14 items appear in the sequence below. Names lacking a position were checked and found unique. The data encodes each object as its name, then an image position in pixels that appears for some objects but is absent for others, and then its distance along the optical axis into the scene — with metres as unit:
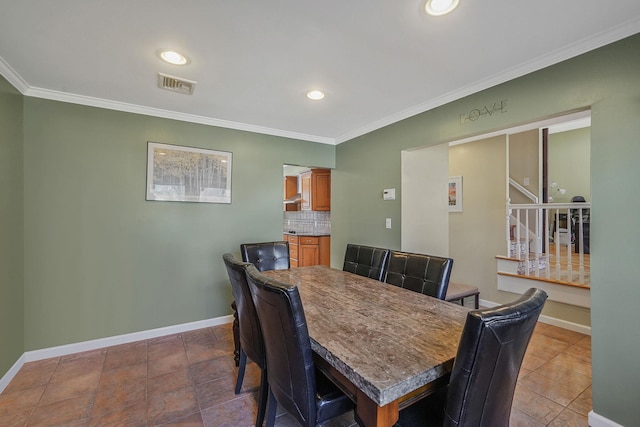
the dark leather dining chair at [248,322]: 1.55
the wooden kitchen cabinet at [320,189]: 5.04
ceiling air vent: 2.16
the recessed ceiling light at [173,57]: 1.82
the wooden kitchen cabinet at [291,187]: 6.32
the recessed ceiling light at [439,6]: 1.38
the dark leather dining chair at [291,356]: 1.07
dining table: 0.90
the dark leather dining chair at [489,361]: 0.83
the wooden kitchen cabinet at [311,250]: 4.84
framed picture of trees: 2.86
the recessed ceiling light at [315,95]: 2.43
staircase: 2.97
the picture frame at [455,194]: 4.17
